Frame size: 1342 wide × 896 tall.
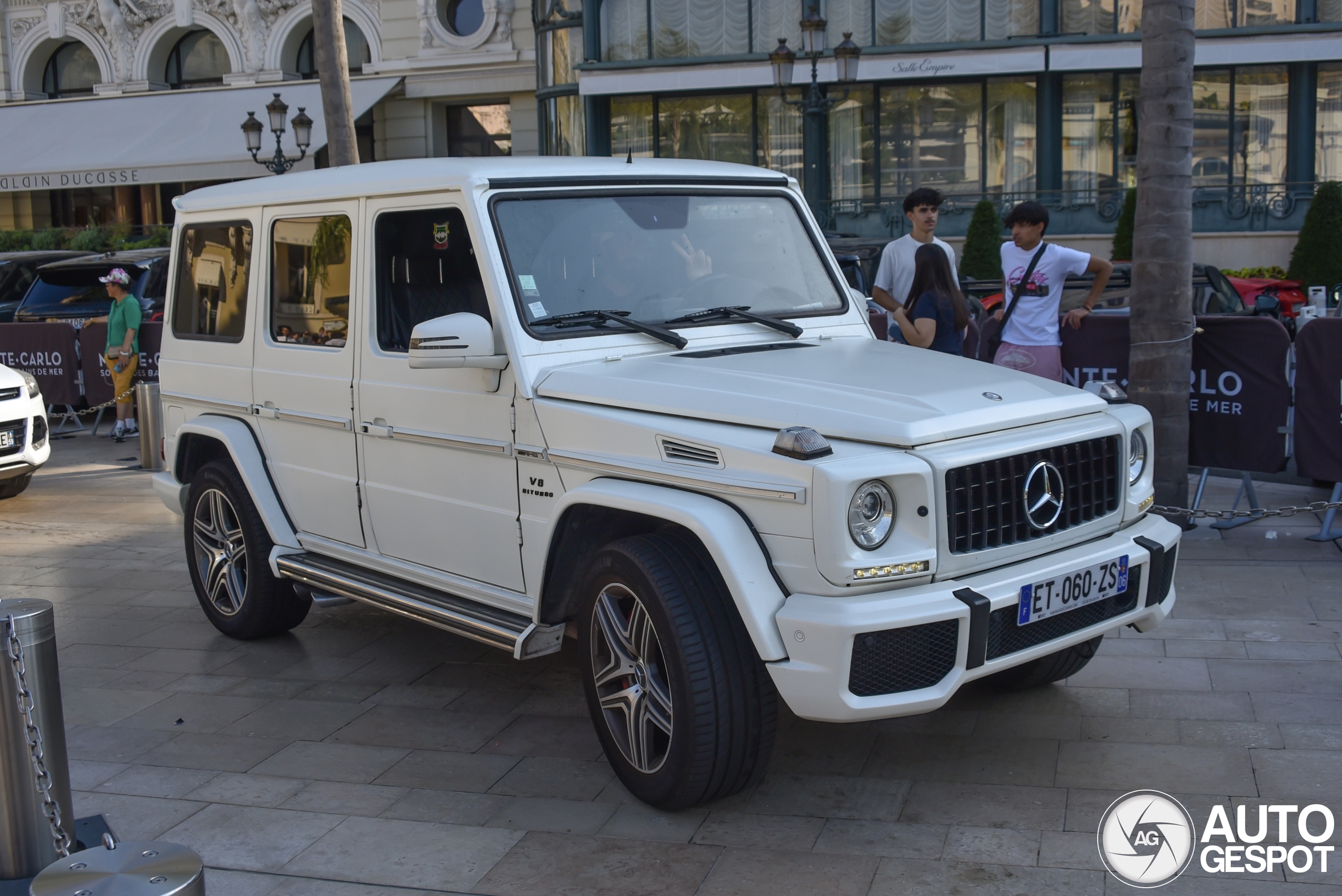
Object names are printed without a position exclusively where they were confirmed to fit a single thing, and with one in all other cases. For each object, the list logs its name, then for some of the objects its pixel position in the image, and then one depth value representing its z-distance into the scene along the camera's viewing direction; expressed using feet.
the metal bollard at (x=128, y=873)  8.48
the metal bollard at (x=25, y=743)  11.03
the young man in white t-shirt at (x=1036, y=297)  25.64
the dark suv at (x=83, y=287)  51.52
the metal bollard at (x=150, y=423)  36.91
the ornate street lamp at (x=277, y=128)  67.77
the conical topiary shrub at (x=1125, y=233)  77.36
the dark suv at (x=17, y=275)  62.64
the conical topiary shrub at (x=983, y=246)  79.41
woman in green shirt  42.88
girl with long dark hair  24.71
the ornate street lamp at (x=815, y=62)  59.52
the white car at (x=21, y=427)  32.65
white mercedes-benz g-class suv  11.89
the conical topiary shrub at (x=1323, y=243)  73.10
